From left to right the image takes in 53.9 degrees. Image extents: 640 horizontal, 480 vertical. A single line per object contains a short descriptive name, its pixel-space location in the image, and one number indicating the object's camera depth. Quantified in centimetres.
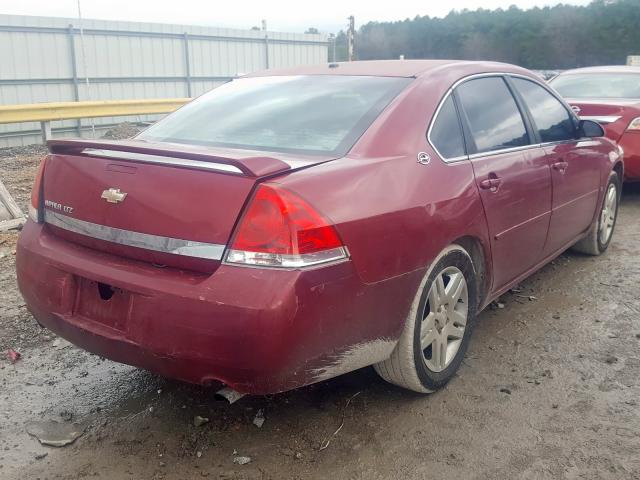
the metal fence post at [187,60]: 1614
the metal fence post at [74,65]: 1377
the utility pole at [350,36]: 2127
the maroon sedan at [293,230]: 224
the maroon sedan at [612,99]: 689
